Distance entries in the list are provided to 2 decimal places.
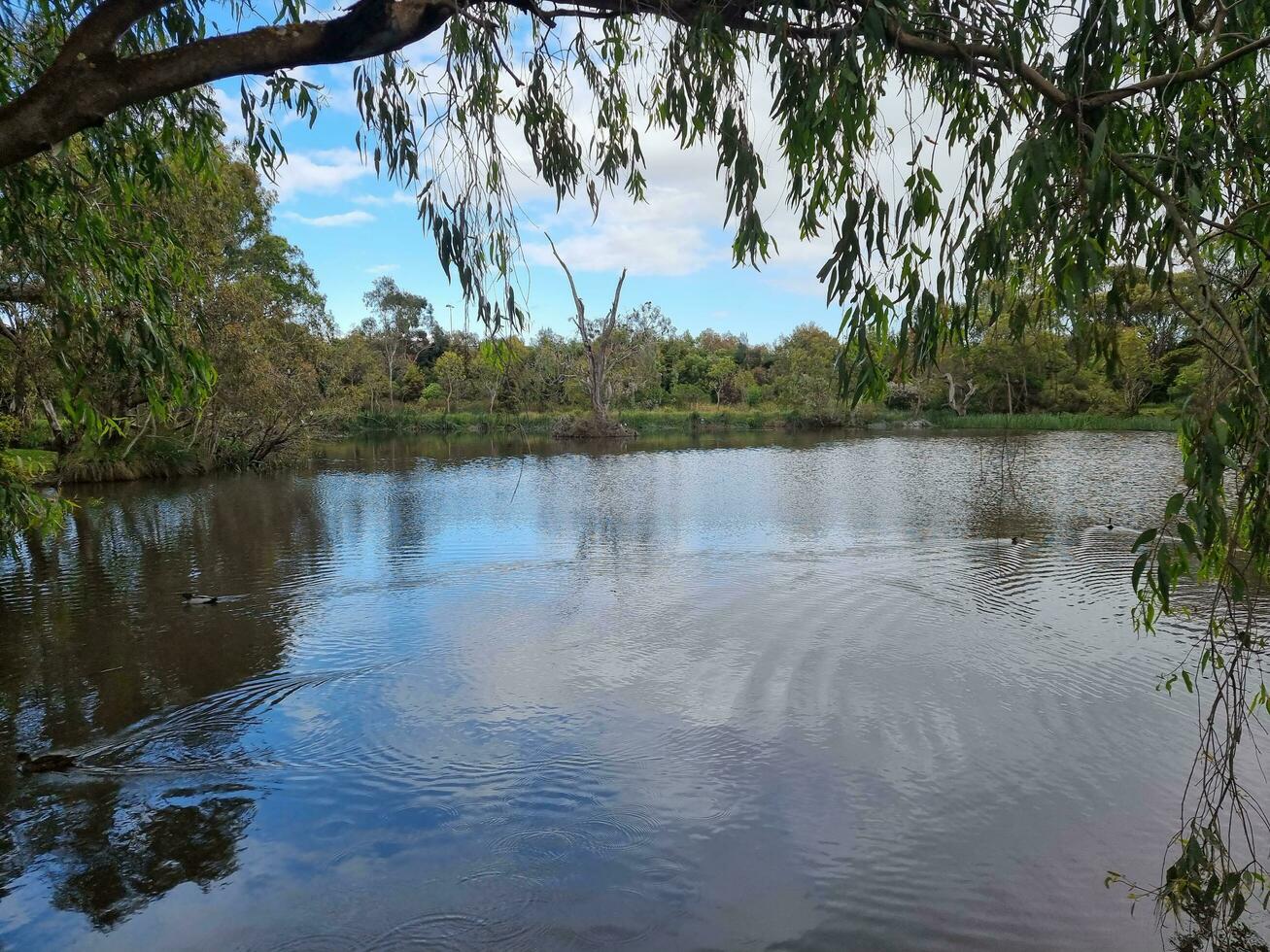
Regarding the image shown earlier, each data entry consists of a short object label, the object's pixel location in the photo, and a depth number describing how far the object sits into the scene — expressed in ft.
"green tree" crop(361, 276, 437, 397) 171.83
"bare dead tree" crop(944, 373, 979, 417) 130.81
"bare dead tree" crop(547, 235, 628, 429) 123.03
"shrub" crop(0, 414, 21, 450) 27.62
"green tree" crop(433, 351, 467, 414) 146.61
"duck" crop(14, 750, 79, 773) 14.85
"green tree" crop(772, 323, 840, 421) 139.64
